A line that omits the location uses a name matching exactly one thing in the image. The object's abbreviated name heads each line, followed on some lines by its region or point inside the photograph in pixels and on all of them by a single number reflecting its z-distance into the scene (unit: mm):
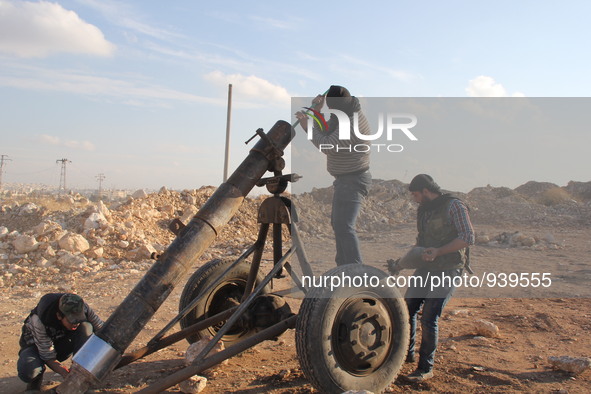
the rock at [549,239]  10817
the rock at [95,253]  10781
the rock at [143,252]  11008
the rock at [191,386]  3852
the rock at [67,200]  20281
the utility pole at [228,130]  18781
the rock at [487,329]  5441
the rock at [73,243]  10719
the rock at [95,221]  12031
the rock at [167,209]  15242
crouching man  4039
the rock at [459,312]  6393
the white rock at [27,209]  13898
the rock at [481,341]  5201
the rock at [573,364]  4309
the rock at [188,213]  14670
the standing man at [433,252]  4066
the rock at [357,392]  3315
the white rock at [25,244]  10609
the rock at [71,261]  10016
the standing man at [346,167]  4156
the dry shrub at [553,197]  20719
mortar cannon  3381
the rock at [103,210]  13047
